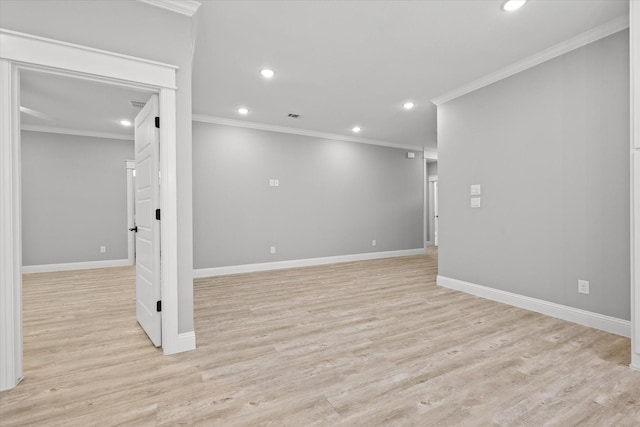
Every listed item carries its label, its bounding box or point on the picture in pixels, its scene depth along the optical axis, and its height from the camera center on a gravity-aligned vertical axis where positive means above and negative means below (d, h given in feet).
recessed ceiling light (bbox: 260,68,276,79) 12.05 +5.63
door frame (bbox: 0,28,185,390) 6.25 +2.09
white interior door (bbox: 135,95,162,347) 8.12 -0.21
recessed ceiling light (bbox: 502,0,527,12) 8.01 +5.48
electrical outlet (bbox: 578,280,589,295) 9.68 -2.45
